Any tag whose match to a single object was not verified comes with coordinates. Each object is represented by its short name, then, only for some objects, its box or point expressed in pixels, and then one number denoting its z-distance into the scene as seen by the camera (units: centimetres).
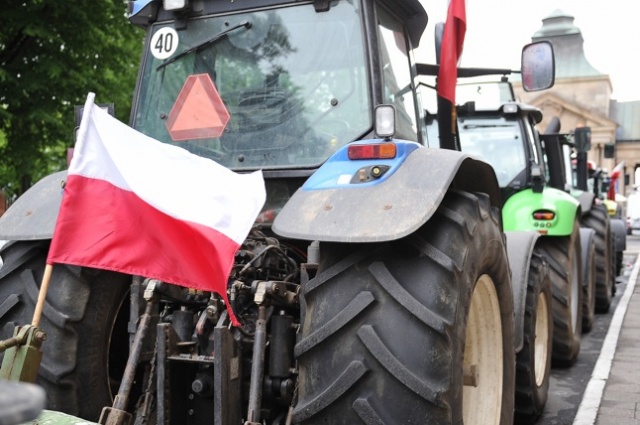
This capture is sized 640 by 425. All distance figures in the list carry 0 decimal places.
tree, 1174
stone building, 6397
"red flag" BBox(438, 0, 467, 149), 404
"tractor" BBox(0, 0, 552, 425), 253
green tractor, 667
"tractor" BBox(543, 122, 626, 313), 846
